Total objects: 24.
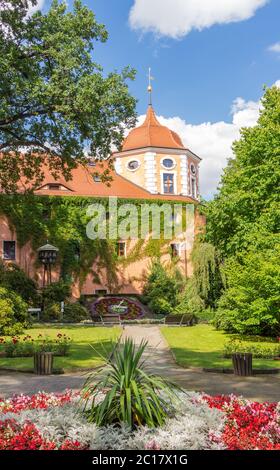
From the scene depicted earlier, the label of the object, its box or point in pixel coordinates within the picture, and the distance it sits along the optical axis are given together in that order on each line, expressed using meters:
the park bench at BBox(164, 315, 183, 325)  27.89
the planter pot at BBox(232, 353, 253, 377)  11.70
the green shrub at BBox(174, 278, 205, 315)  31.59
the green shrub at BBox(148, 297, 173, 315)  34.91
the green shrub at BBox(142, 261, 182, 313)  35.84
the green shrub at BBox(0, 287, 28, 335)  21.91
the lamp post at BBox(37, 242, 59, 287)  32.59
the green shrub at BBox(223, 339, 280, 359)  14.73
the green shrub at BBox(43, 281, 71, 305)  32.56
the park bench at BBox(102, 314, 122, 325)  28.52
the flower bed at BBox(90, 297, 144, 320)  32.81
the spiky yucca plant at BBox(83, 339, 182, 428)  5.46
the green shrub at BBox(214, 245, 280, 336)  19.09
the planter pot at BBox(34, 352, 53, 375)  11.91
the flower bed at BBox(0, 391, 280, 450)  5.07
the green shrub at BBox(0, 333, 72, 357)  14.77
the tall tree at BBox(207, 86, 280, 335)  19.53
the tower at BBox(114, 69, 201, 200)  43.97
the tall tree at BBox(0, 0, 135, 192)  19.69
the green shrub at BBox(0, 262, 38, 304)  32.03
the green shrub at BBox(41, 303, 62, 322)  30.33
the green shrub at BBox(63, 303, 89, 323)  30.36
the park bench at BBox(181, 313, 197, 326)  27.84
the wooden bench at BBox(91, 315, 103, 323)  28.65
